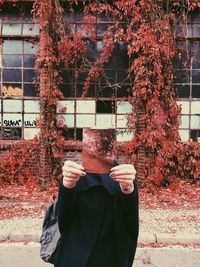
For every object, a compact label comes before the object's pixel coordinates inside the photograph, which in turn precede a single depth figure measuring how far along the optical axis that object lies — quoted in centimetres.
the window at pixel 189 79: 647
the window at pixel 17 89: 655
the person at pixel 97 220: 127
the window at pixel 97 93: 644
